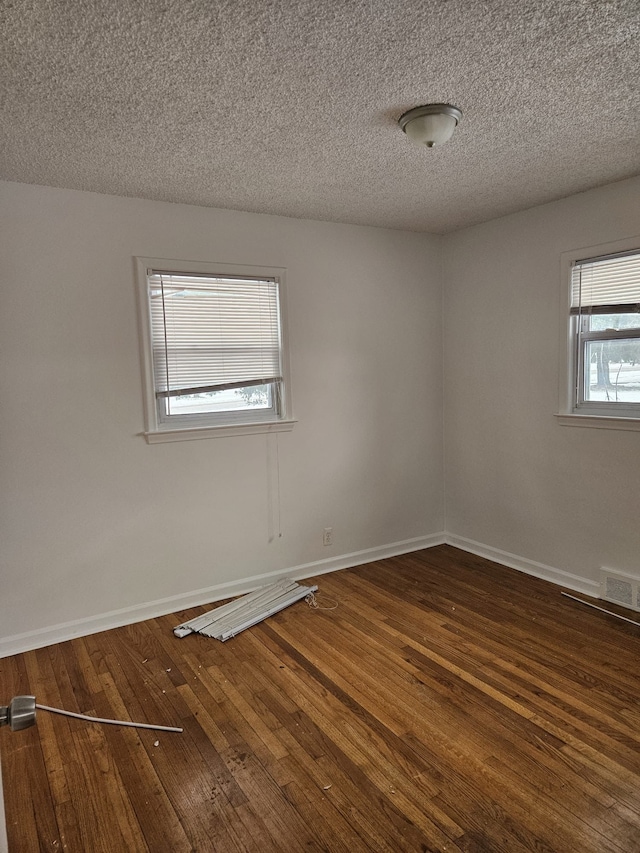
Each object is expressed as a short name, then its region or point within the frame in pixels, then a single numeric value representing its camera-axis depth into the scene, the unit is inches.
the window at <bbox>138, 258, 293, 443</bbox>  134.4
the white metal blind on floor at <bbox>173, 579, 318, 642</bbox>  127.1
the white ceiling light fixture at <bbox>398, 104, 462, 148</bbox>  89.2
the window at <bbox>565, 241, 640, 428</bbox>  130.9
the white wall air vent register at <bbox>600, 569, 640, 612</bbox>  132.2
